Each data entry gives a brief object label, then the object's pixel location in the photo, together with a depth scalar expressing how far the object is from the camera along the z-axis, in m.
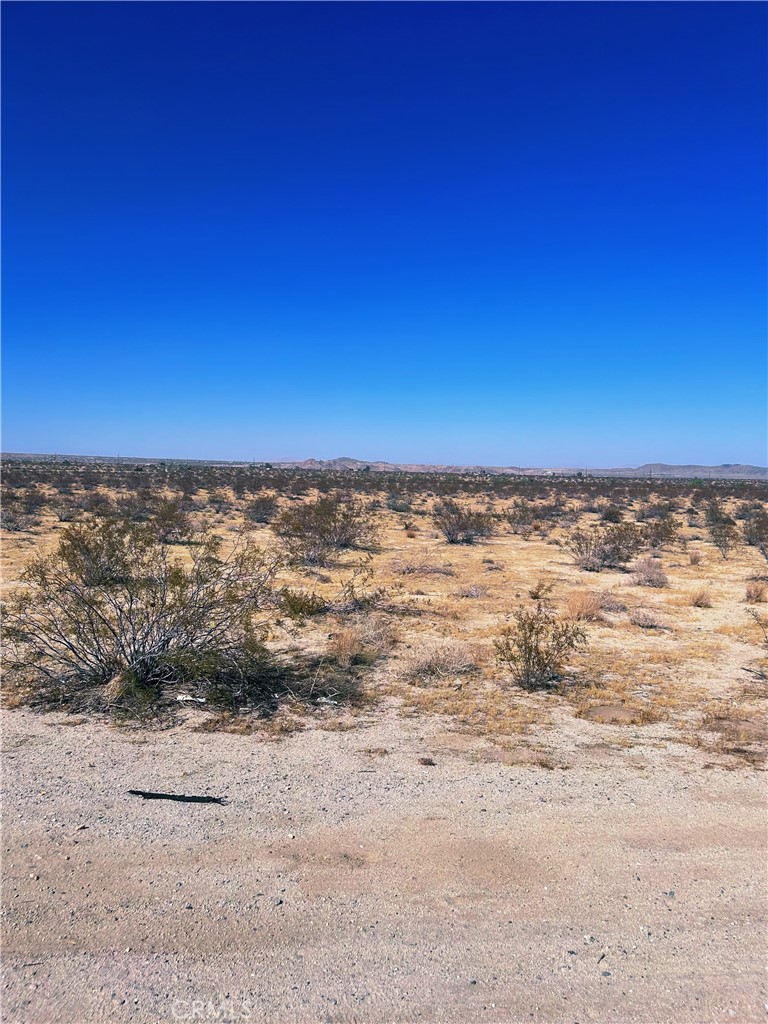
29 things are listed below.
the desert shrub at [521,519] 25.73
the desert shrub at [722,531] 20.12
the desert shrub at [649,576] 14.34
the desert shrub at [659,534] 20.89
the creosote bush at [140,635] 6.80
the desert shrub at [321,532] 16.62
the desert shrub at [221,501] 31.73
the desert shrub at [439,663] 7.93
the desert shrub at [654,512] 30.39
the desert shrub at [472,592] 12.72
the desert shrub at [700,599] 12.25
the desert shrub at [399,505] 33.83
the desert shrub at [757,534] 20.66
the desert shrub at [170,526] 19.67
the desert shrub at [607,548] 17.09
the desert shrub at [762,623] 9.60
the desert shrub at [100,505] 26.13
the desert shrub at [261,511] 27.52
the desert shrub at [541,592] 12.44
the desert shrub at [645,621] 10.55
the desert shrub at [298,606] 8.57
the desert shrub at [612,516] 29.37
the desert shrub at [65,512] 24.16
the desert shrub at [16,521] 20.61
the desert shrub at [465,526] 21.89
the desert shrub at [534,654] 7.60
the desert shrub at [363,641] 8.41
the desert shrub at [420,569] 15.37
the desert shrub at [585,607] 10.98
